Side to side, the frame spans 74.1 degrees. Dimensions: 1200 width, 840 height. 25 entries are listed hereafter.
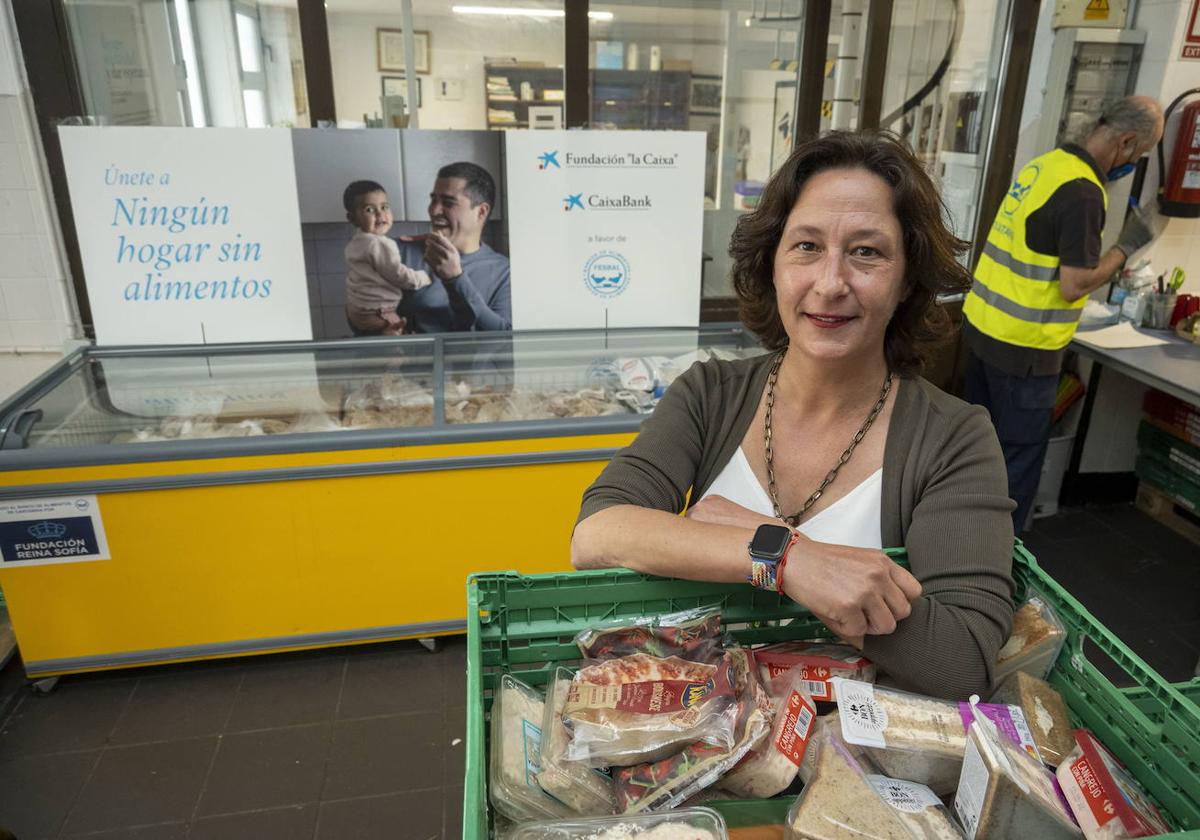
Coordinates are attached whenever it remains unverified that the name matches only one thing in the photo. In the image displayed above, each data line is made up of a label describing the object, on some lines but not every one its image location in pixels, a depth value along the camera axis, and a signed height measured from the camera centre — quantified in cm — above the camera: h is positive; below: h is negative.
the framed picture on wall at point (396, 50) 366 +37
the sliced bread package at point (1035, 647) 117 -72
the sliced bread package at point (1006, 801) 84 -67
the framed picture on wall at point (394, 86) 374 +22
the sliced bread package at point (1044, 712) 98 -71
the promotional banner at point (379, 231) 328 -40
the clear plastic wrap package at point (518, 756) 96 -75
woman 115 -57
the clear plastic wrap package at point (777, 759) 97 -72
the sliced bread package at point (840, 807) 84 -69
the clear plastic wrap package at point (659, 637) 113 -68
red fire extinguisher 401 -19
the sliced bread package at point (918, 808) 87 -71
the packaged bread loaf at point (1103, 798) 85 -69
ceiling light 376 +55
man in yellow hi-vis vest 346 -59
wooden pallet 437 -200
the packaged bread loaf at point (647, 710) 97 -69
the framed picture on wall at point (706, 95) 414 +20
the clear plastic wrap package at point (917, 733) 95 -68
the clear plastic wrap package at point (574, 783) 96 -75
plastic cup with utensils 416 -86
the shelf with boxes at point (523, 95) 385 +18
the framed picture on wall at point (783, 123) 411 +6
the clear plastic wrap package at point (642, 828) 89 -73
